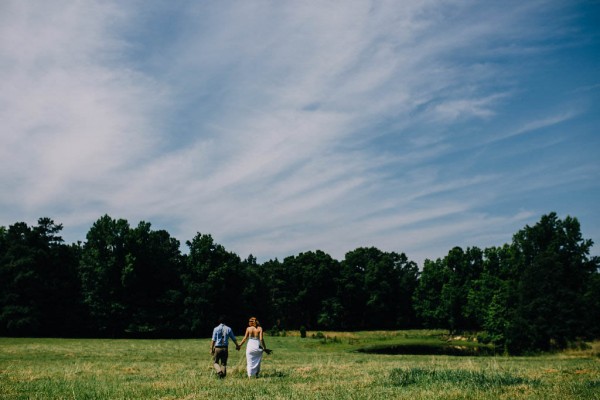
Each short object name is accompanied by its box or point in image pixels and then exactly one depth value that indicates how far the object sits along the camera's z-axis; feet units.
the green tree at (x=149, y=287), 237.25
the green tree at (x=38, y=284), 206.80
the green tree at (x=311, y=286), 369.50
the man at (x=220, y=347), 54.93
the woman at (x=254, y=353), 53.62
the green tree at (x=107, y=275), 230.27
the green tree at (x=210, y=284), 246.27
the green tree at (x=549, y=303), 168.04
